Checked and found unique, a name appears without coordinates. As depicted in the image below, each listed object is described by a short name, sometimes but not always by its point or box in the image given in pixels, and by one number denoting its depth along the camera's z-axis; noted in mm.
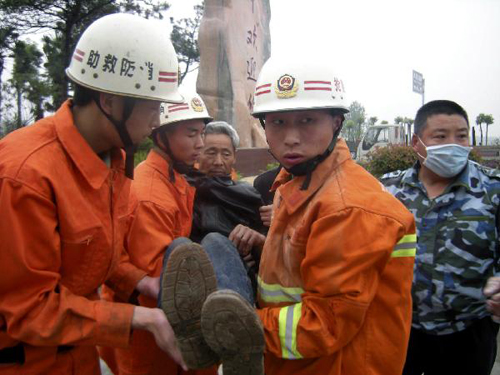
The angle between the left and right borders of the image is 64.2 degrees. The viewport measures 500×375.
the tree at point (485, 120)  33719
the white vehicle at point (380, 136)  17688
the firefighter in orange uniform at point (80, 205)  1354
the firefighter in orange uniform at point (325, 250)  1302
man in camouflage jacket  2188
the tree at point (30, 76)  19719
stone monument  12477
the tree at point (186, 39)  26969
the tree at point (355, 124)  50375
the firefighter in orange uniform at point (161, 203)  1999
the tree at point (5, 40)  15509
